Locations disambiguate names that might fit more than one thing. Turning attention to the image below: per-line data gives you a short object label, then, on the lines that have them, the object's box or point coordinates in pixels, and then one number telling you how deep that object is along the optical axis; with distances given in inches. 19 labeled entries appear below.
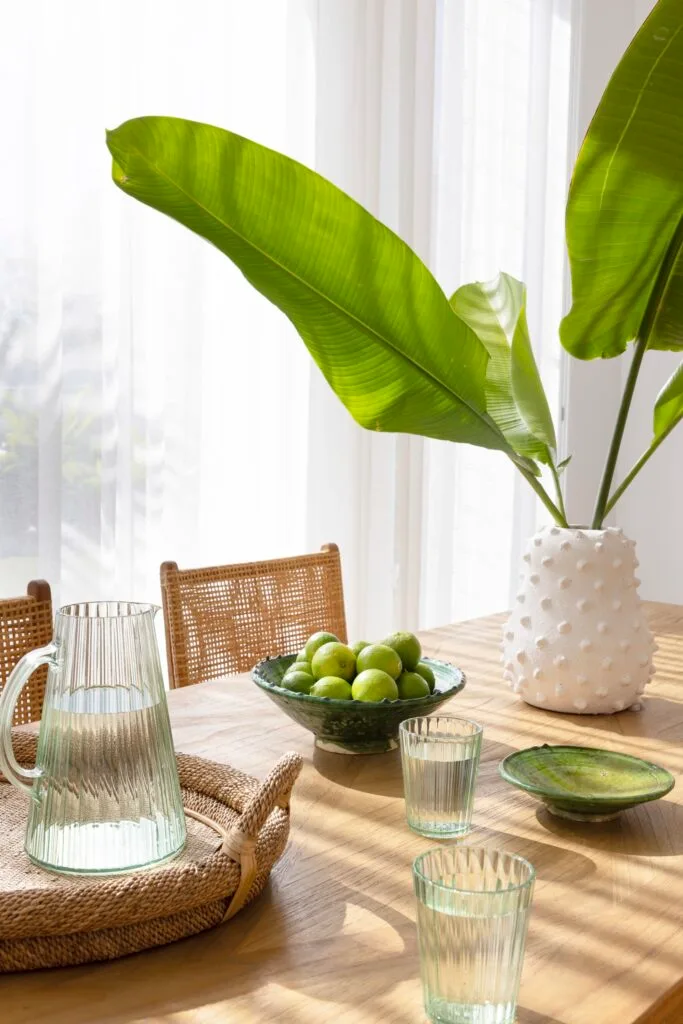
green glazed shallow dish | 35.5
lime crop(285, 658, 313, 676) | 42.9
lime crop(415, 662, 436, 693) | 42.8
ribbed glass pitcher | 28.0
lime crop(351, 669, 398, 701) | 40.1
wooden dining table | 24.5
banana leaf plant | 40.9
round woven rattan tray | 25.3
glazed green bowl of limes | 39.8
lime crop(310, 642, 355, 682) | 41.9
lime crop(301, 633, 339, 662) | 43.6
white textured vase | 48.9
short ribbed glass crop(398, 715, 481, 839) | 34.3
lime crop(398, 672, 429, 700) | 41.1
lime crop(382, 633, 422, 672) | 42.8
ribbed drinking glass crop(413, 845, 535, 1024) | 23.4
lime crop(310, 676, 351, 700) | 40.7
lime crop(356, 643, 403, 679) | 41.1
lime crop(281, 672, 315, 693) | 41.8
